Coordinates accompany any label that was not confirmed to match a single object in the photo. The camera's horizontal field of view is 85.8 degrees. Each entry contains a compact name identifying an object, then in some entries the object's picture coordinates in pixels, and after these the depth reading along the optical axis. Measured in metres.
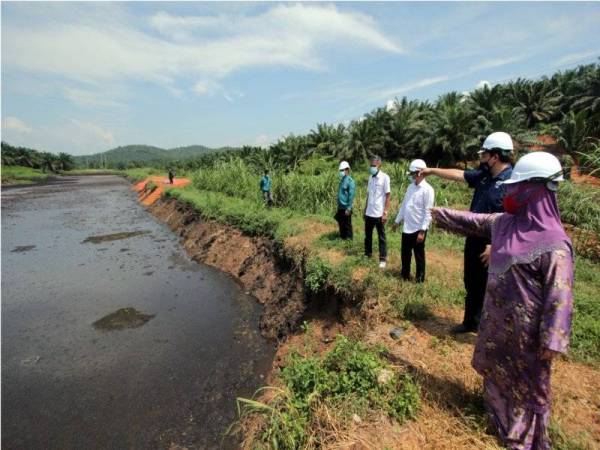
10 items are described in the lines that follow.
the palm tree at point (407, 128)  21.75
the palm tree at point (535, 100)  24.19
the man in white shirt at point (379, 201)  5.41
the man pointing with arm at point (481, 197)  3.01
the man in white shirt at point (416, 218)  4.42
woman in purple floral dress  1.91
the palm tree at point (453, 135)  18.47
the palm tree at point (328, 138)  25.02
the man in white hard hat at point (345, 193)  6.49
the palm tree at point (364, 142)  22.55
